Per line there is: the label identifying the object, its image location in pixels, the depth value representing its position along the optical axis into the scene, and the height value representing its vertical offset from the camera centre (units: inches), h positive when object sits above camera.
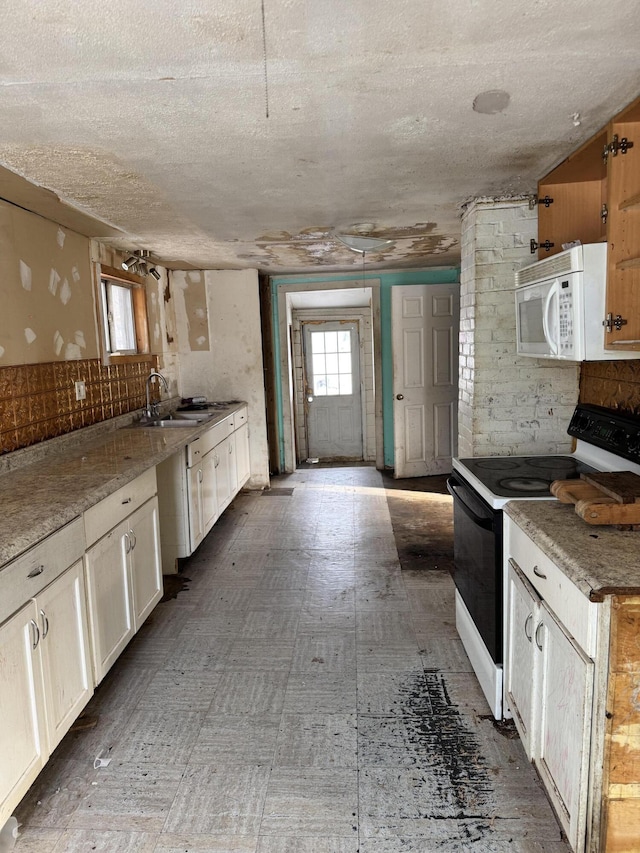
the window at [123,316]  158.4 +13.5
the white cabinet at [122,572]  86.4 -36.2
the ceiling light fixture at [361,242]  153.6 +30.7
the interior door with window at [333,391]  288.2 -19.0
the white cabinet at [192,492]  141.6 -35.5
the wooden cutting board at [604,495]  65.7 -18.8
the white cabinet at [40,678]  62.6 -38.7
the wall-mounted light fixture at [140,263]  160.5 +28.1
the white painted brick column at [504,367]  115.6 -4.1
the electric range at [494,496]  81.4 -22.9
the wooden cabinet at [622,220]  74.1 +16.4
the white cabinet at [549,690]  55.3 -38.3
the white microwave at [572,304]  79.2 +6.1
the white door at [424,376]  223.3 -10.3
